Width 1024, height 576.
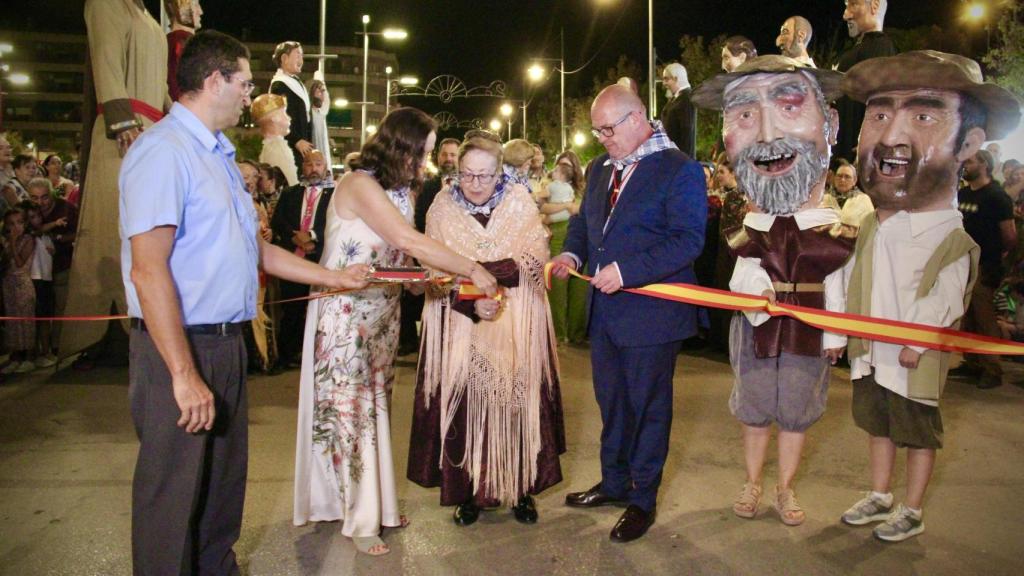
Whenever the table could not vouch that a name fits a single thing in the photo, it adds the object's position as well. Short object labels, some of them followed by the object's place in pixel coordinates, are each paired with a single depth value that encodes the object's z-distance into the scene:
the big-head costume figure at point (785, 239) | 4.15
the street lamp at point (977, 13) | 21.47
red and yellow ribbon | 3.76
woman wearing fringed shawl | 4.29
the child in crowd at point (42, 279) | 8.23
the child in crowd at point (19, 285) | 7.95
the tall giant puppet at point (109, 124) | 6.08
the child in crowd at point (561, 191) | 9.59
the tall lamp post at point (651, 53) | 18.34
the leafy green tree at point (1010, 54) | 19.72
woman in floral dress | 4.01
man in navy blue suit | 4.09
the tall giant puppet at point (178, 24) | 6.65
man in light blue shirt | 2.59
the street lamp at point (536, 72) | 28.17
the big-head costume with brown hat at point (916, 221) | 3.88
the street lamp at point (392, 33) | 21.70
